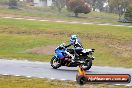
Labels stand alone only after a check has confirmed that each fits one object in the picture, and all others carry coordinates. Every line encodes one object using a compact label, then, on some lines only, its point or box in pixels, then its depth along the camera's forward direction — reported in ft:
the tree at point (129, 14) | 194.00
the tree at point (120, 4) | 234.79
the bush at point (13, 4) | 236.06
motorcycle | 65.51
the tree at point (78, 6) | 221.25
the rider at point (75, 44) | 66.08
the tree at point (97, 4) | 327.88
